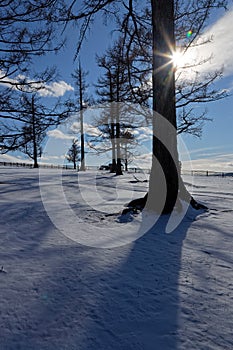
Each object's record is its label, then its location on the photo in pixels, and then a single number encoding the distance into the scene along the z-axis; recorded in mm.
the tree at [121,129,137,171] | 21723
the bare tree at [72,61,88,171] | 22469
